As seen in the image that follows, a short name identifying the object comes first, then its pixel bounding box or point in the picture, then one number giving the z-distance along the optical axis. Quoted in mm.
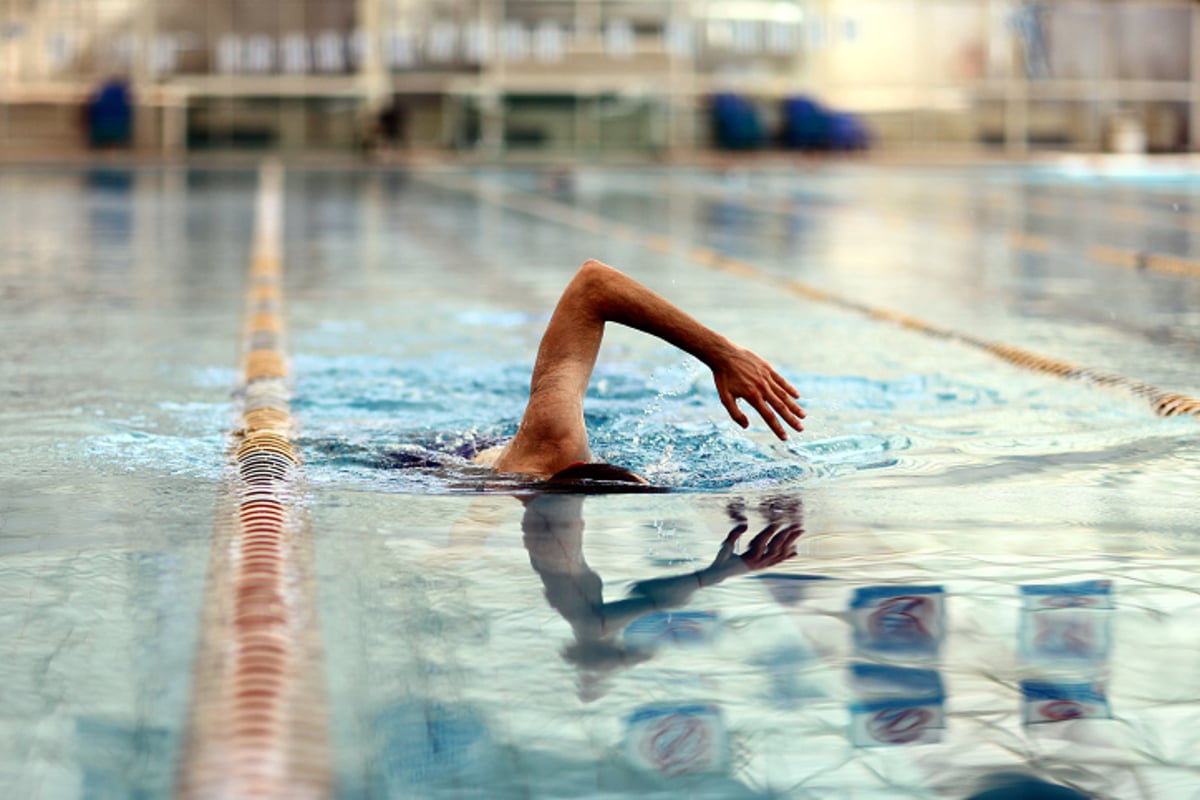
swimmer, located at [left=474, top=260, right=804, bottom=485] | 3470
